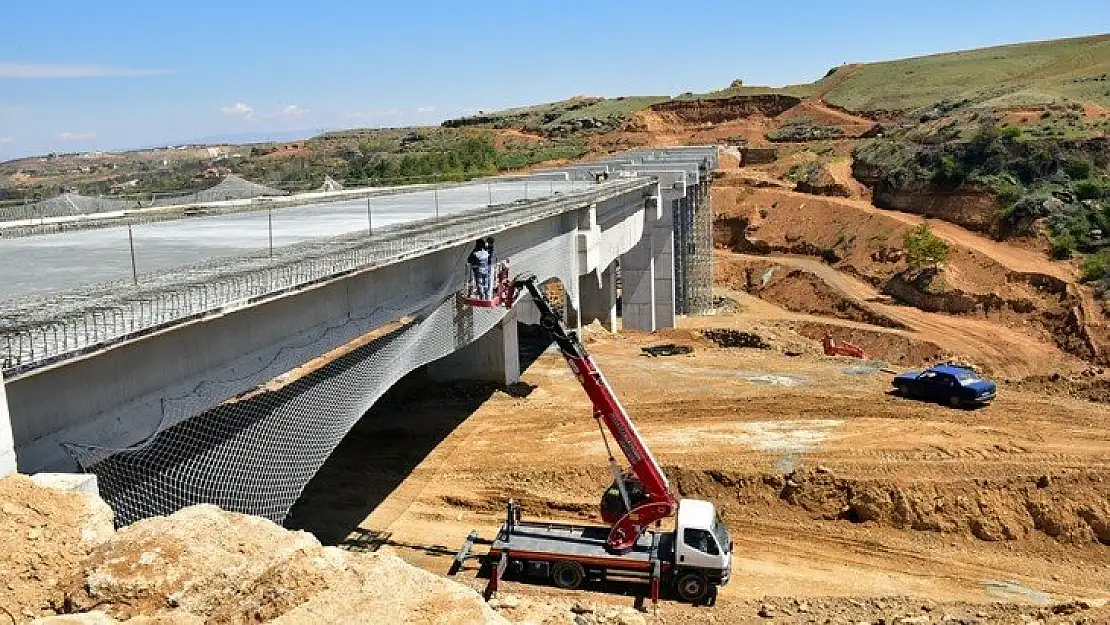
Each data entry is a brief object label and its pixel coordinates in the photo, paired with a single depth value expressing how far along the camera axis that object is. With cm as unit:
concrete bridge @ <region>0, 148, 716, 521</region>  907
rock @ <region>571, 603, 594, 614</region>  1321
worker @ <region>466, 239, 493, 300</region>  1694
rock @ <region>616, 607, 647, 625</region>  1171
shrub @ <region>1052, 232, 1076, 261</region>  4453
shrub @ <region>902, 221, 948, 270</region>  4409
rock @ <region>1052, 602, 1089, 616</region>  1436
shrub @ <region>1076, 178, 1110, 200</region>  4834
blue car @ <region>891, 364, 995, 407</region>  2388
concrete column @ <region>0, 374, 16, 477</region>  786
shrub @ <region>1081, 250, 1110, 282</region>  4012
